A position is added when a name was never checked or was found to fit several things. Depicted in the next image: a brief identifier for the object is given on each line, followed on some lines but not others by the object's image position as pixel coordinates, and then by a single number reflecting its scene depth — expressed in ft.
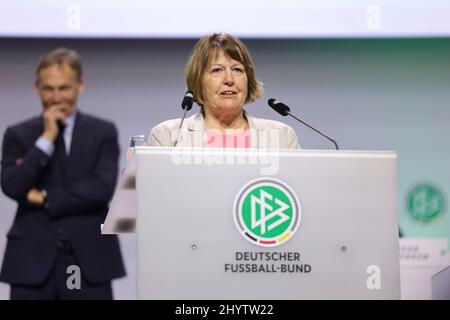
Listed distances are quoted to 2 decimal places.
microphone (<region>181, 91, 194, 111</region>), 17.19
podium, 14.24
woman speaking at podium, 19.07
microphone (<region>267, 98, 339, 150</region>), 17.26
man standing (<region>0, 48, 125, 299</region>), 24.72
